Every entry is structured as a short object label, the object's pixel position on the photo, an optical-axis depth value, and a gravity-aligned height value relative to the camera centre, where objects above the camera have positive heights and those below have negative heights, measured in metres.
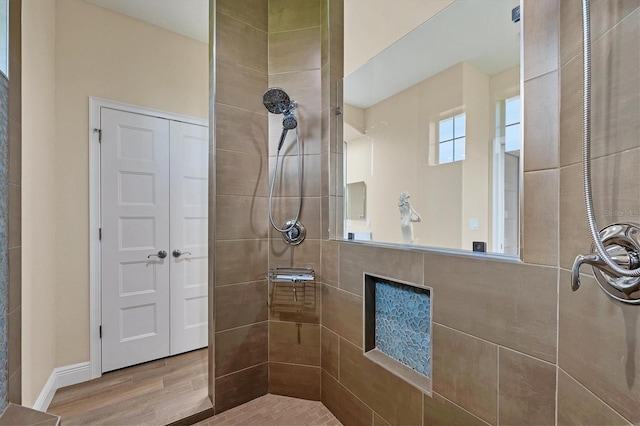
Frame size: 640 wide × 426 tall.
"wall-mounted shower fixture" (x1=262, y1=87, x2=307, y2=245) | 1.72 +0.36
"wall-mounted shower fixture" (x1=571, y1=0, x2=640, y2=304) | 0.58 -0.08
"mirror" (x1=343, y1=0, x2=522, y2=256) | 1.84 +0.74
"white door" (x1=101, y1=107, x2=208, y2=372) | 2.21 -0.22
